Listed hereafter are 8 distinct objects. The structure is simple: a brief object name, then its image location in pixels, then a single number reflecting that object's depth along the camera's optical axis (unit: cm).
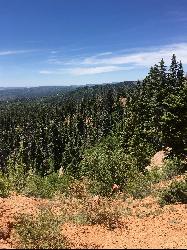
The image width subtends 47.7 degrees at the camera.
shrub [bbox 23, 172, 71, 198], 1489
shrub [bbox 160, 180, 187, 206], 1255
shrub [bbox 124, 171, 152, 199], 1455
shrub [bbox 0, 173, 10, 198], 1235
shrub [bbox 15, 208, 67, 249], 754
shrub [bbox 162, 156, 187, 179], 1877
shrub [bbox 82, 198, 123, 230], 967
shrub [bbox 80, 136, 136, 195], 1460
